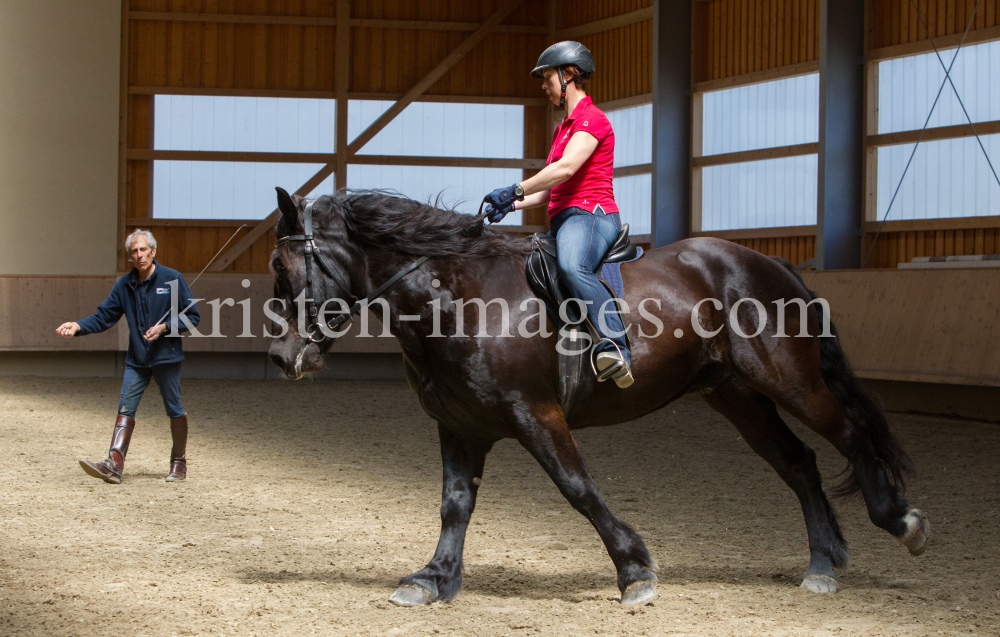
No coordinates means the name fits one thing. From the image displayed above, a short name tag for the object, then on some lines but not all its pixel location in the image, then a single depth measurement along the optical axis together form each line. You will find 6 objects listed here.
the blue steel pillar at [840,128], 26.17
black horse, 8.01
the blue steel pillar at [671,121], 31.37
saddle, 8.20
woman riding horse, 8.07
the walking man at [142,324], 14.03
